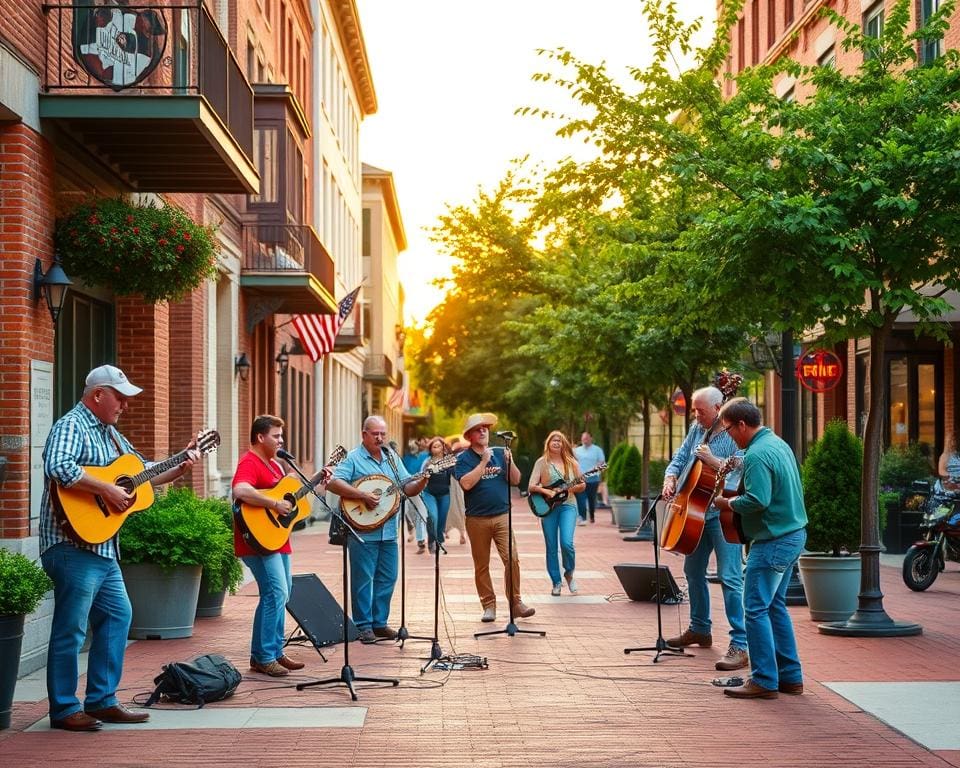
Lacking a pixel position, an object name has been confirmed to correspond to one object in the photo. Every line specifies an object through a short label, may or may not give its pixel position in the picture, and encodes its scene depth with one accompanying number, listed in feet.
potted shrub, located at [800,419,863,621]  44.19
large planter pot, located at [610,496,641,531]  100.94
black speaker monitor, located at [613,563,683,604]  49.62
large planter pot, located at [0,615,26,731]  27.02
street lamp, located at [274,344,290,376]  92.43
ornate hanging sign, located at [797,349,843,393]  75.25
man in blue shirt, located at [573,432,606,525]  96.84
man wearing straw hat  44.11
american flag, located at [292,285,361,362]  92.58
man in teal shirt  30.76
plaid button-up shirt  27.17
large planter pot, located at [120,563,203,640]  40.45
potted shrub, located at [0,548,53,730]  26.91
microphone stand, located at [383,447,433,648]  40.04
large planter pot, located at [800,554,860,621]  44.06
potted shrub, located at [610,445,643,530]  109.81
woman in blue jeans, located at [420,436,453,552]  69.97
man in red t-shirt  34.17
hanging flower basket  40.16
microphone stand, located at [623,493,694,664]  36.99
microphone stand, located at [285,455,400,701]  31.53
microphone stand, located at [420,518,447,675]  35.59
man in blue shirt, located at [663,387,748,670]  36.04
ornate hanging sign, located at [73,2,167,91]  41.09
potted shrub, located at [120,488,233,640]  40.19
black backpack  30.12
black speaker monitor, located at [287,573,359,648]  37.83
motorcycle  53.78
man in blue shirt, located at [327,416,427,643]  40.37
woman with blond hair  54.39
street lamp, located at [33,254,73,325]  37.78
